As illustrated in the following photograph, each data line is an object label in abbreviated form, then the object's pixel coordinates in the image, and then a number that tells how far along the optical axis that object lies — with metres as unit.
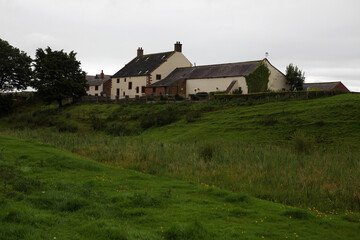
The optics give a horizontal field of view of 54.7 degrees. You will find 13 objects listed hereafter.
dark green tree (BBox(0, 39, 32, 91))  61.72
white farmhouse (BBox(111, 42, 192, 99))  69.12
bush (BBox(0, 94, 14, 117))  60.13
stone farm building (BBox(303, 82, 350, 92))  65.78
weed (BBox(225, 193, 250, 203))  10.39
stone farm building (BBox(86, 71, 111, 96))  84.94
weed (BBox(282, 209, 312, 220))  8.97
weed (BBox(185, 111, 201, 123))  38.78
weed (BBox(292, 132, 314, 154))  21.27
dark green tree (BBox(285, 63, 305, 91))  59.62
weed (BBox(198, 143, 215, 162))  18.80
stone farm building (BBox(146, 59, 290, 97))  54.76
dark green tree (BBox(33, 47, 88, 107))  59.31
